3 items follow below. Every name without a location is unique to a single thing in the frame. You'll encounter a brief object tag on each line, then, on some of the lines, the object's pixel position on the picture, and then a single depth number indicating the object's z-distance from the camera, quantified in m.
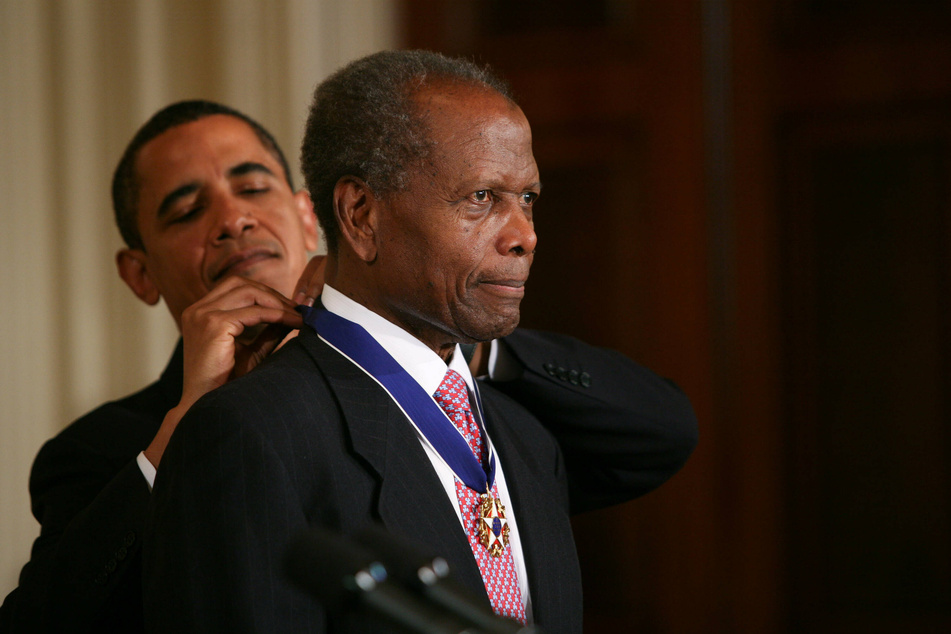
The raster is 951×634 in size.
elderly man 3.76
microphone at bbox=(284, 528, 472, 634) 3.49
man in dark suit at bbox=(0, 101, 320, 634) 3.99
